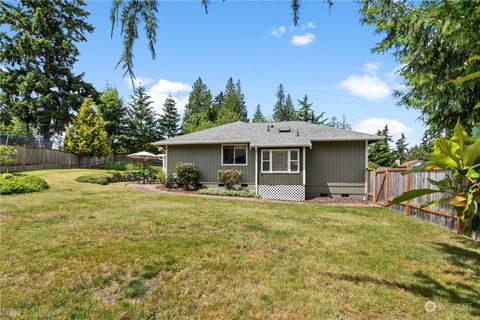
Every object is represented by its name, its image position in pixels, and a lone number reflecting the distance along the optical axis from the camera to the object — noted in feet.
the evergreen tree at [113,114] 112.16
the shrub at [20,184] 36.07
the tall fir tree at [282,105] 204.64
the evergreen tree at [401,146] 204.54
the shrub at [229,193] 45.90
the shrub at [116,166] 95.29
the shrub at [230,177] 49.52
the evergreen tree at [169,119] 145.38
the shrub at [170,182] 53.50
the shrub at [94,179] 53.88
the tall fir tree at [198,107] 141.14
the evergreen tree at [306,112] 118.42
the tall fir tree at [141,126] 126.62
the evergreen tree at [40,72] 83.97
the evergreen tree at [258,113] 212.31
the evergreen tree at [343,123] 142.31
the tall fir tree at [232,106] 138.82
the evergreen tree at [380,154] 111.48
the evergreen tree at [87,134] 84.86
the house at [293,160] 46.68
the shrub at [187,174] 51.53
